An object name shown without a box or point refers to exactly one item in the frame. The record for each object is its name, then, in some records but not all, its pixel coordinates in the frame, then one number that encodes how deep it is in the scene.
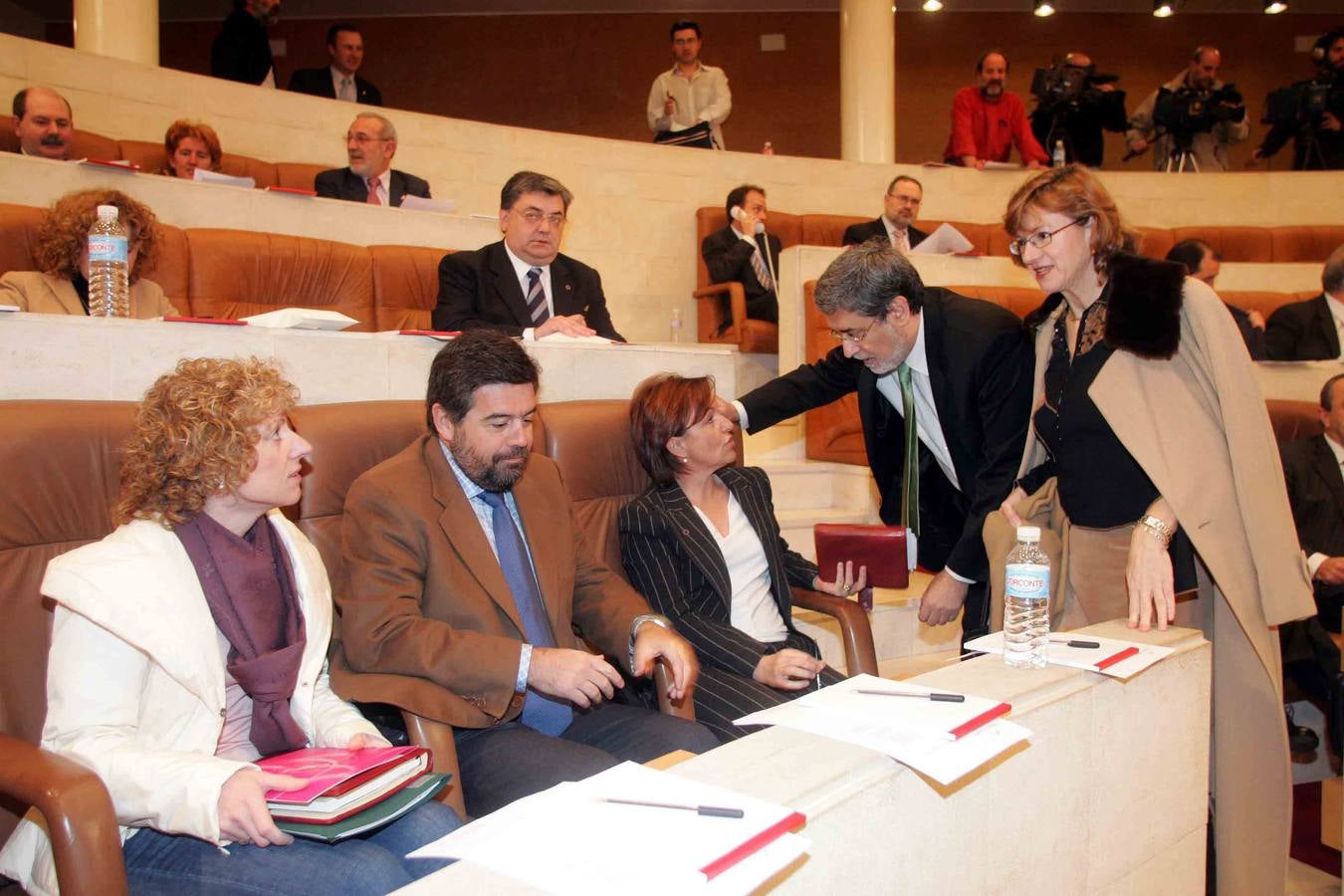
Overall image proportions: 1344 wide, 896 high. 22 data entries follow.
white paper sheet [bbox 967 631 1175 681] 1.43
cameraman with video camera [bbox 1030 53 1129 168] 6.95
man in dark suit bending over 2.18
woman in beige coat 1.71
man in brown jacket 1.66
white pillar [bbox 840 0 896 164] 7.02
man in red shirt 6.84
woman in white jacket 1.27
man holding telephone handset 5.23
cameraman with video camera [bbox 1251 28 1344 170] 6.86
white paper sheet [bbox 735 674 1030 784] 1.11
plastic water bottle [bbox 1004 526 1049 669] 1.50
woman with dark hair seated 2.14
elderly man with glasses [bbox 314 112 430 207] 4.38
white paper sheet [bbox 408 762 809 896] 0.83
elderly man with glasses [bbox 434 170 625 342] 3.08
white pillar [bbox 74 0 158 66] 5.14
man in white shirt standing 6.59
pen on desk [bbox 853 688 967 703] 1.28
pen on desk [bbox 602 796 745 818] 0.92
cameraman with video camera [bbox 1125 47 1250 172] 7.01
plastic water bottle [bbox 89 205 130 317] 2.43
